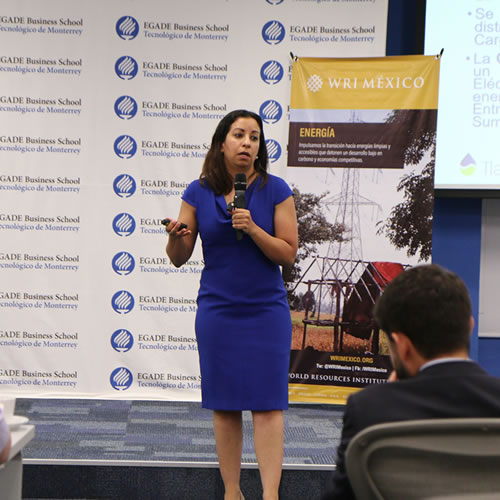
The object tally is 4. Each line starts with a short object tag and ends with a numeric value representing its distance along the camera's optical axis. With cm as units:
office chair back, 328
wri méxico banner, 698
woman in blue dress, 533
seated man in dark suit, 344
